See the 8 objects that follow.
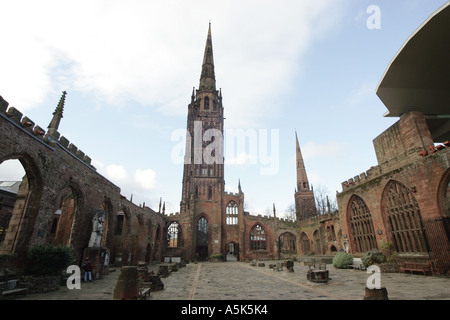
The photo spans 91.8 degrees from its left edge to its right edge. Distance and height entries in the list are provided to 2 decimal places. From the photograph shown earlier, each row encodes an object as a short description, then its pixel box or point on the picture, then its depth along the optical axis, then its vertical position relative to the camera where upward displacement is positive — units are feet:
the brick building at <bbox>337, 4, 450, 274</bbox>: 34.19 +12.30
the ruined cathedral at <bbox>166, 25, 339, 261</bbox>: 102.82 +5.12
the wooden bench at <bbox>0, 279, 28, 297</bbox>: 21.92 -4.74
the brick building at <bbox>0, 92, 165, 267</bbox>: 27.89 +8.61
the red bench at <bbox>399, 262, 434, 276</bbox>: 33.14 -4.16
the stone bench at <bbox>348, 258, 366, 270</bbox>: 43.74 -4.83
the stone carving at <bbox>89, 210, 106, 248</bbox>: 38.93 +1.84
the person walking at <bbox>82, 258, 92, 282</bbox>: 33.71 -4.11
